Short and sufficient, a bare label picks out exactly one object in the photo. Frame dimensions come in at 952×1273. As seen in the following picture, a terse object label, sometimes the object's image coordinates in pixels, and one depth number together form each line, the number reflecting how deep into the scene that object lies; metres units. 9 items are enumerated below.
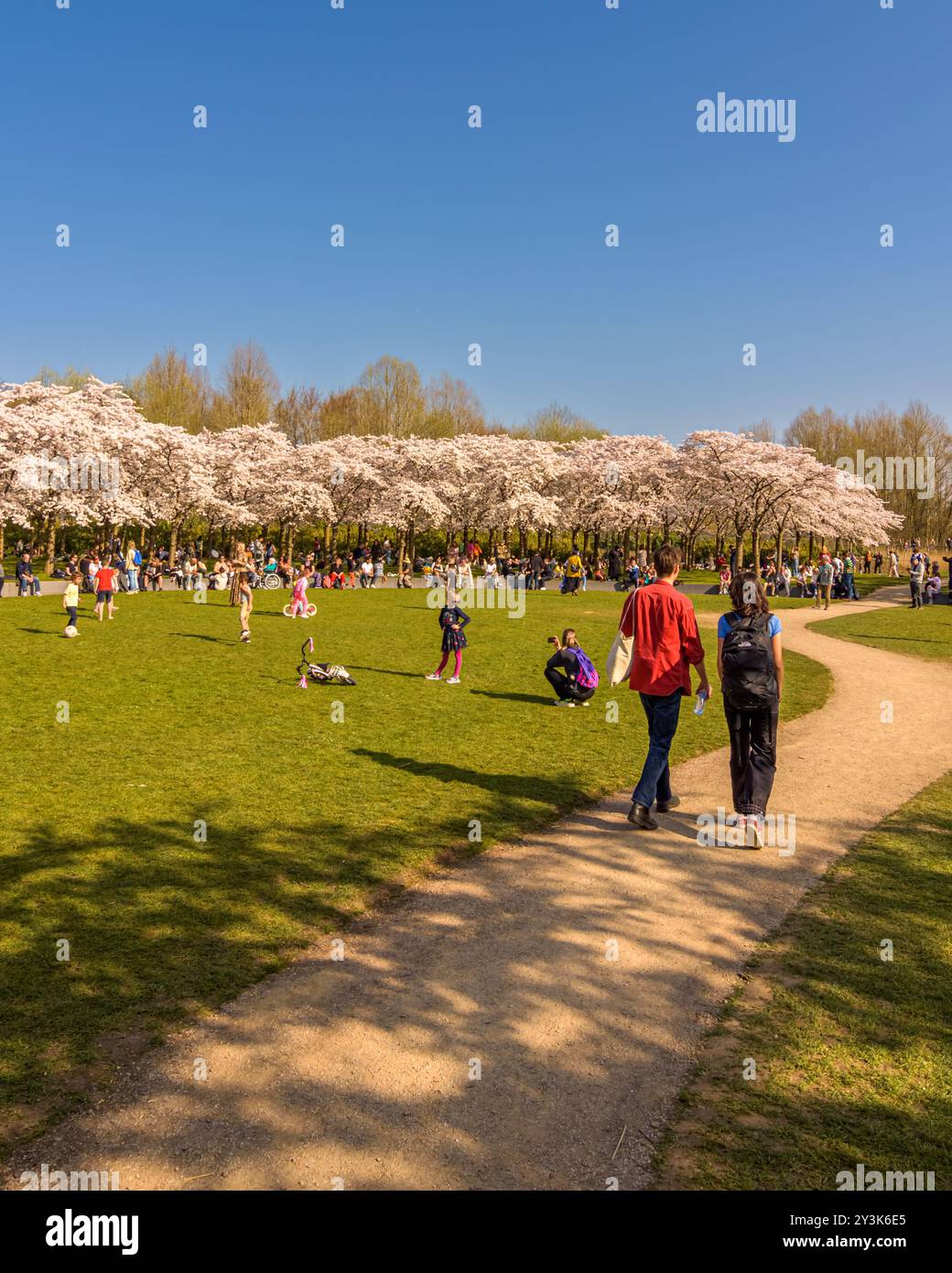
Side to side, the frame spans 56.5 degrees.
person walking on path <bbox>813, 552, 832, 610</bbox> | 36.75
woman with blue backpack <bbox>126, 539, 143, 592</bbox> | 36.22
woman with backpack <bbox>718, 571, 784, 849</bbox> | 7.52
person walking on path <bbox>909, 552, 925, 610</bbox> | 37.66
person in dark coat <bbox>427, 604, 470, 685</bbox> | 16.36
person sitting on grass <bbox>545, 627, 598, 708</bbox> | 15.16
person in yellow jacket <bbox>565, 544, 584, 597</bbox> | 40.94
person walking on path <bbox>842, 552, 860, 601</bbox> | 43.47
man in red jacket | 8.10
